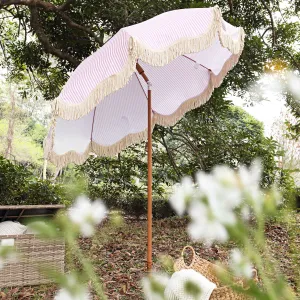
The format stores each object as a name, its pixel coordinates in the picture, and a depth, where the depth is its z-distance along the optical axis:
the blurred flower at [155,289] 0.30
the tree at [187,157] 6.76
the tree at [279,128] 11.43
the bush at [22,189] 5.94
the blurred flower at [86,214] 0.43
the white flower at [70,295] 0.31
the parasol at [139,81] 2.71
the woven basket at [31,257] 3.56
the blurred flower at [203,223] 0.37
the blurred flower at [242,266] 0.35
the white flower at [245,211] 0.41
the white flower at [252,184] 0.33
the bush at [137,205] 9.19
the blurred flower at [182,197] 0.42
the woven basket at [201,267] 2.45
